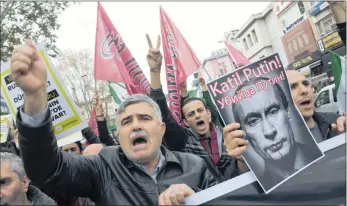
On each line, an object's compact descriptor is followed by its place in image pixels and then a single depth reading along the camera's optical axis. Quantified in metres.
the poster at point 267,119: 1.46
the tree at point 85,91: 24.73
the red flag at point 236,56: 5.85
